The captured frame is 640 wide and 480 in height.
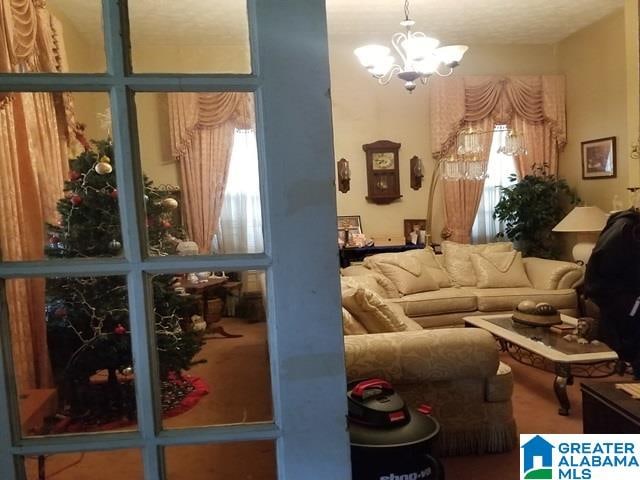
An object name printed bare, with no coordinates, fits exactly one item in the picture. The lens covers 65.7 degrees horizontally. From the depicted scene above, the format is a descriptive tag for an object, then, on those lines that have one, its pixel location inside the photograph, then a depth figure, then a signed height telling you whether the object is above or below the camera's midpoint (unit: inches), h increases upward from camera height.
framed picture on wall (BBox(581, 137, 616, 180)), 198.5 +13.2
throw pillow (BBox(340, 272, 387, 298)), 164.2 -26.7
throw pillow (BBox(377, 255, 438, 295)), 177.2 -26.3
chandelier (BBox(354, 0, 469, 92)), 128.8 +38.4
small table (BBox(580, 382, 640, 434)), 60.6 -28.4
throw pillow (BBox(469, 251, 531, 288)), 185.0 -27.9
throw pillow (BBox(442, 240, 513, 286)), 190.5 -23.2
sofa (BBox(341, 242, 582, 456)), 88.8 -30.5
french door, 33.0 -3.1
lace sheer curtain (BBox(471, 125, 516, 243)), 228.2 +0.4
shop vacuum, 60.2 -29.5
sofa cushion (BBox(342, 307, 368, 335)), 102.3 -25.4
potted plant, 212.5 -6.2
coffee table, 108.3 -36.1
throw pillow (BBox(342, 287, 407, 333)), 106.3 -23.4
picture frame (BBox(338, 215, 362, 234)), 215.3 -8.1
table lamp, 185.5 -12.4
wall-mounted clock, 220.2 +14.1
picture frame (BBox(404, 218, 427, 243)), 222.8 -10.6
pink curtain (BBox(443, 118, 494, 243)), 221.1 -2.1
